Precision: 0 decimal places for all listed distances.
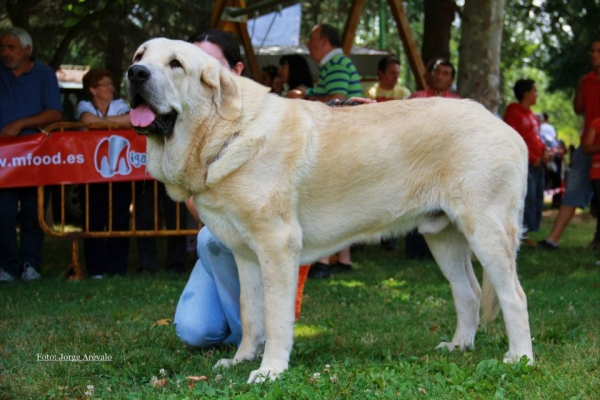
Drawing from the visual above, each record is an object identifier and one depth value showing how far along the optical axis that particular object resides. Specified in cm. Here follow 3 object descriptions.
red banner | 796
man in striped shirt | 871
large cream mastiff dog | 415
